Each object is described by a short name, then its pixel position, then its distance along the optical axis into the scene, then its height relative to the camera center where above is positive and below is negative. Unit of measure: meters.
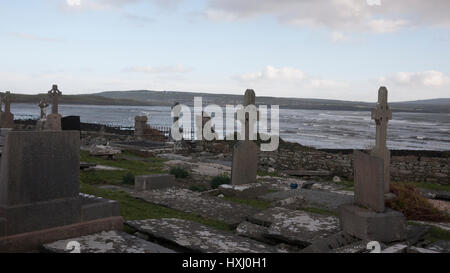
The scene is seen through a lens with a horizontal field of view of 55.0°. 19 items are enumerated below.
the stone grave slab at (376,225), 5.59 -1.44
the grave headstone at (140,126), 23.77 -0.63
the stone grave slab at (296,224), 5.79 -1.61
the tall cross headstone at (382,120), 10.12 -0.11
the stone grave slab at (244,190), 9.51 -1.68
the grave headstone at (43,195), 4.83 -0.95
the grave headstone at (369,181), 5.77 -0.90
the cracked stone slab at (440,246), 5.42 -1.70
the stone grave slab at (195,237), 5.11 -1.56
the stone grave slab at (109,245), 4.69 -1.47
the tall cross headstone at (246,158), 9.95 -0.99
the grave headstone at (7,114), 21.34 +0.01
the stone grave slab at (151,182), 9.36 -1.48
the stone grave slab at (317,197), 8.95 -1.81
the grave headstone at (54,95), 14.67 +0.67
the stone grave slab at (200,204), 7.36 -1.69
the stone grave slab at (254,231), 6.00 -1.66
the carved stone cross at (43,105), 15.25 +0.35
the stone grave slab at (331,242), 5.20 -1.61
